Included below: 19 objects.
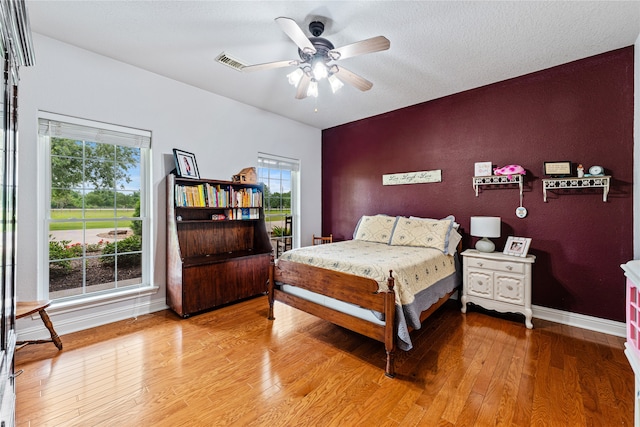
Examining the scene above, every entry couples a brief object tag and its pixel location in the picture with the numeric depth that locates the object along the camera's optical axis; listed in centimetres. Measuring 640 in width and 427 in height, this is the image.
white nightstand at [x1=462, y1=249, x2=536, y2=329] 279
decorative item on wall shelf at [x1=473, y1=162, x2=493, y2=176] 337
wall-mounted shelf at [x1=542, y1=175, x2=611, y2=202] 268
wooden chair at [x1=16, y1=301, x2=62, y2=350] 218
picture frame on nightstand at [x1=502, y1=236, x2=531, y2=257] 290
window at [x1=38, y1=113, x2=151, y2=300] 264
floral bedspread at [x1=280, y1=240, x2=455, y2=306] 220
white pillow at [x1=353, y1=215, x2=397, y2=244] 376
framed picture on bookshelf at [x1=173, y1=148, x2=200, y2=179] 321
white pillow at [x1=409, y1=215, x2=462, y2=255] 315
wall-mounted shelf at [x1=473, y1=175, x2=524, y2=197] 316
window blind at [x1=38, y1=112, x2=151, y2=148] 255
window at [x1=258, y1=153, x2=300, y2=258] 444
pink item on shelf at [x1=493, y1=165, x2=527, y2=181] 310
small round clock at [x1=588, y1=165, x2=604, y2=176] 268
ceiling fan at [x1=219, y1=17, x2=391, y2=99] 193
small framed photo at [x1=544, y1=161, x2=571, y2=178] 282
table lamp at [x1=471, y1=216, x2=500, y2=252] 301
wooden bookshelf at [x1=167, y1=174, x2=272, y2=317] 308
